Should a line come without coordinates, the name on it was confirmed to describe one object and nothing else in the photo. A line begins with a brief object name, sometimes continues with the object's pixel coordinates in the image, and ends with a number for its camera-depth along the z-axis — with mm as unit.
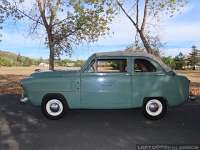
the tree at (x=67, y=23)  7444
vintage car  3805
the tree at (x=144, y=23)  7260
